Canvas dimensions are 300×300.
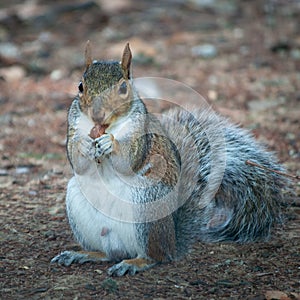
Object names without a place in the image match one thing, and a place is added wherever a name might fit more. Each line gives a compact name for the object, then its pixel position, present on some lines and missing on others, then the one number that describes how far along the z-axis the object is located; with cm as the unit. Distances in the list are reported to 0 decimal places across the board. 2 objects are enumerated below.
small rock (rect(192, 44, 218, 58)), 1313
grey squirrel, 519
